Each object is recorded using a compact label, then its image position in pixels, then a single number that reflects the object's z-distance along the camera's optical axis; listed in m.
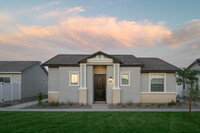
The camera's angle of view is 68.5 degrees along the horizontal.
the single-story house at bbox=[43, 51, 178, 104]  13.22
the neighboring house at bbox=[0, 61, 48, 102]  15.36
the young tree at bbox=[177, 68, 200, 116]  8.81
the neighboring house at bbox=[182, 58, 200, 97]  18.19
